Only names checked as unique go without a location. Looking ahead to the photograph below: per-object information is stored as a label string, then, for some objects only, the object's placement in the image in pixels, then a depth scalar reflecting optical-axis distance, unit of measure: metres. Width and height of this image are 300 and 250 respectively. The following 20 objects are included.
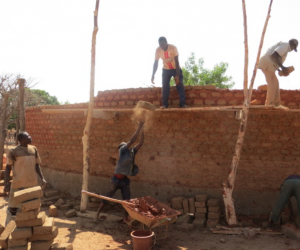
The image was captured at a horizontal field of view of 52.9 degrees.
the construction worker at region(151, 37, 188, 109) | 6.75
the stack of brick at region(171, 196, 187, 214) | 6.39
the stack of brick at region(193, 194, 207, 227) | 6.22
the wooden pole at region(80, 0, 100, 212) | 6.79
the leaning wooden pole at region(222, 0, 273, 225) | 5.52
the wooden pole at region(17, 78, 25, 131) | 9.83
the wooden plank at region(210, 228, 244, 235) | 5.56
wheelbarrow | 4.91
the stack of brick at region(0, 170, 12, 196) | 8.69
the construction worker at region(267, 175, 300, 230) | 5.49
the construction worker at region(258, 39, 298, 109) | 5.73
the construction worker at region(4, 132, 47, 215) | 5.14
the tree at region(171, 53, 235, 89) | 24.66
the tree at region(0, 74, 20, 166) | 11.44
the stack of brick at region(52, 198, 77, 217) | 6.70
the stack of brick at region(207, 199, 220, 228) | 5.99
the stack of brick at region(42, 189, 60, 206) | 7.81
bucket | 4.75
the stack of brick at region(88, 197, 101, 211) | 7.20
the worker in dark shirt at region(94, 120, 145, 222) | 5.97
